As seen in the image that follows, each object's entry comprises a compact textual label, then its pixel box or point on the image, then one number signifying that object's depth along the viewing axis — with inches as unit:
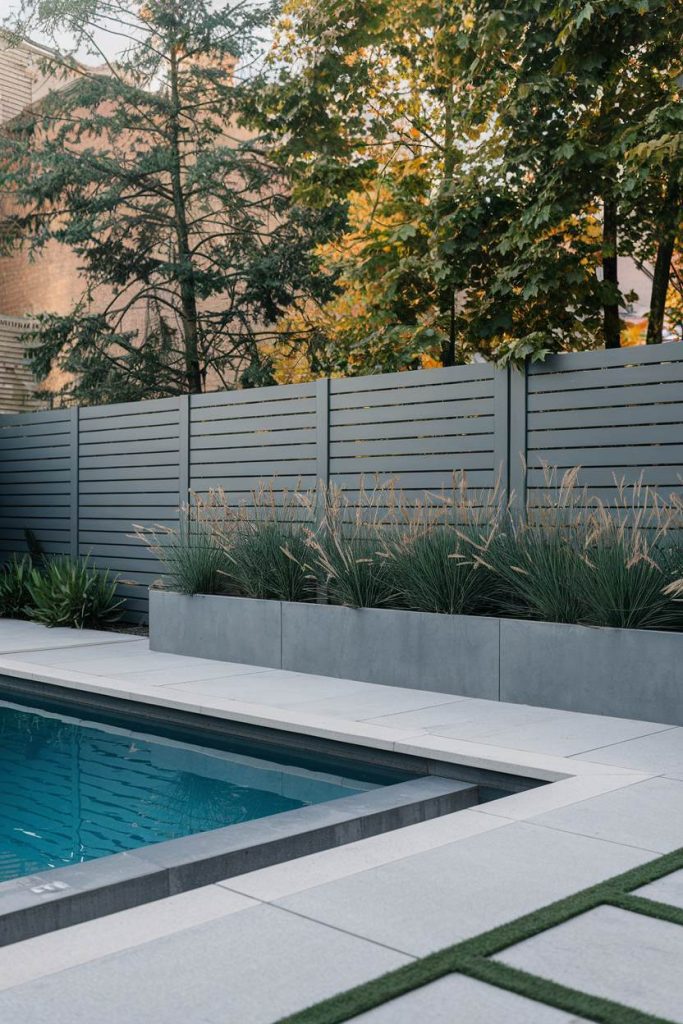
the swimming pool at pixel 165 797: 119.4
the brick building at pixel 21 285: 748.0
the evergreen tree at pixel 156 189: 589.9
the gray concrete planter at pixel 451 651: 208.2
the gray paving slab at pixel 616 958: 85.4
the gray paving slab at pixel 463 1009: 80.7
